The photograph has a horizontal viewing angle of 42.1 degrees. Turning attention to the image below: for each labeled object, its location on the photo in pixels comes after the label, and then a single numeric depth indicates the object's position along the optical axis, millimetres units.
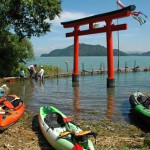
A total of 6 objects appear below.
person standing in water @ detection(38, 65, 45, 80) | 19441
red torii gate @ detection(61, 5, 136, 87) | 14353
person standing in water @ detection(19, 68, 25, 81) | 18907
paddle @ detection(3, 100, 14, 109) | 8362
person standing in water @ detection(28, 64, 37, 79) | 20052
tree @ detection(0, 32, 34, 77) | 18637
